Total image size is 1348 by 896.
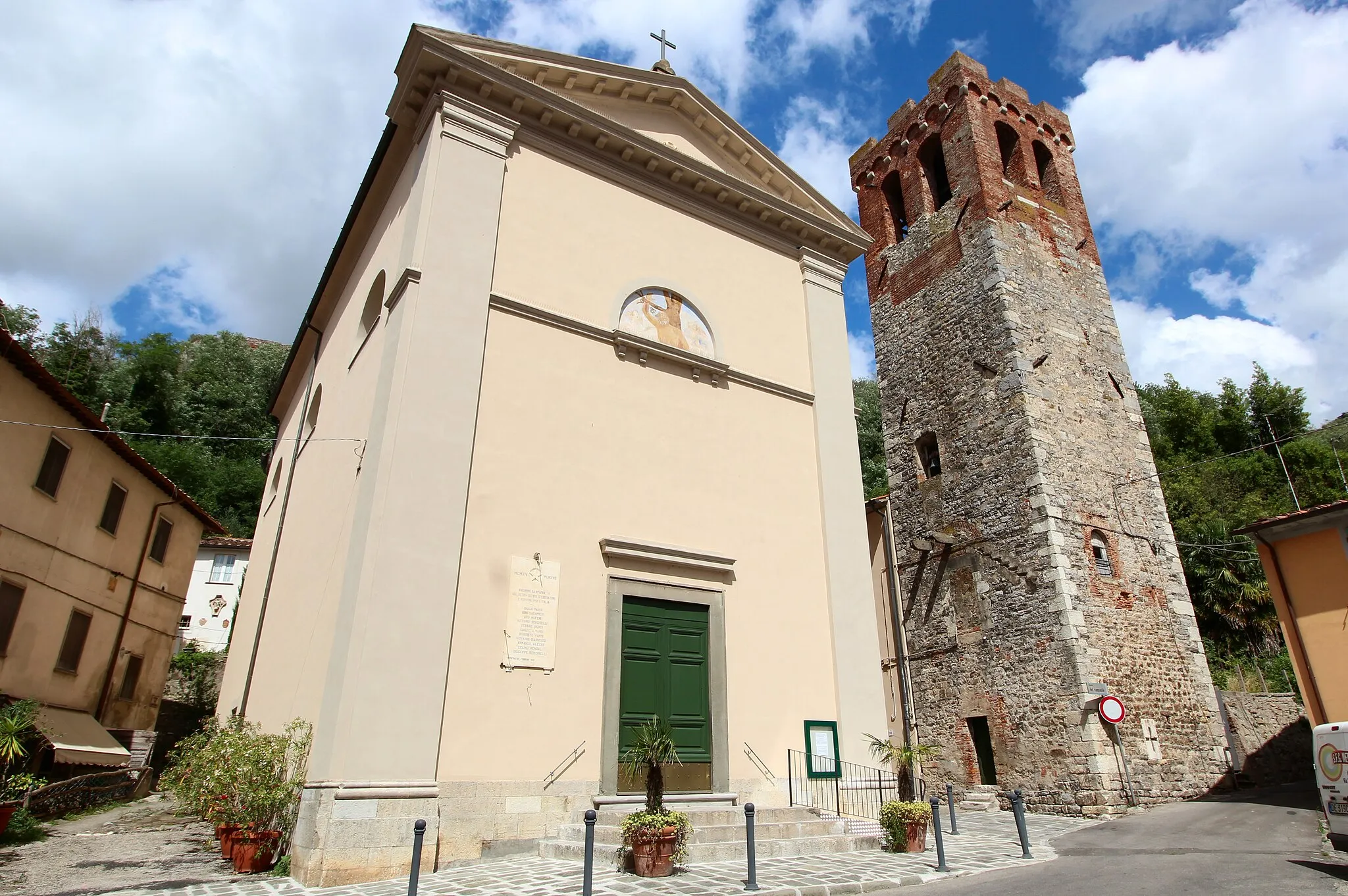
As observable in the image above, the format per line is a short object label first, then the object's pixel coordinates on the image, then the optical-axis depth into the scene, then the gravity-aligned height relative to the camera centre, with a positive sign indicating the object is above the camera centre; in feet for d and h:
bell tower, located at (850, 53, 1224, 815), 47.52 +17.66
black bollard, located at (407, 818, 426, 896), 16.24 -1.92
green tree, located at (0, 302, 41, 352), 114.76 +59.88
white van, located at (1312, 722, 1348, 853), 23.89 -0.69
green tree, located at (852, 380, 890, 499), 112.16 +44.38
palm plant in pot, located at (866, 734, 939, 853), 25.82 -2.21
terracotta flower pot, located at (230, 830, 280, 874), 22.29 -2.64
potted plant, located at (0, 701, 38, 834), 27.53 +0.60
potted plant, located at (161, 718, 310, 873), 22.65 -1.07
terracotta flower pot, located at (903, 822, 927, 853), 25.88 -2.65
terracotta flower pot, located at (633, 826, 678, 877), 20.08 -2.47
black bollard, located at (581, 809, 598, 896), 17.16 -2.08
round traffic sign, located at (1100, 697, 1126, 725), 43.65 +2.21
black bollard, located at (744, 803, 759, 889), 18.62 -2.01
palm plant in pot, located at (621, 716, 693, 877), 20.13 -1.96
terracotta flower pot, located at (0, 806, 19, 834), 26.86 -2.02
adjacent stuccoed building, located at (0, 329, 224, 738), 40.47 +10.91
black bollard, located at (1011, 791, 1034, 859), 25.79 -2.04
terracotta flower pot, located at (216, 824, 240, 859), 22.85 -2.31
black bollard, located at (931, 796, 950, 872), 22.54 -2.49
